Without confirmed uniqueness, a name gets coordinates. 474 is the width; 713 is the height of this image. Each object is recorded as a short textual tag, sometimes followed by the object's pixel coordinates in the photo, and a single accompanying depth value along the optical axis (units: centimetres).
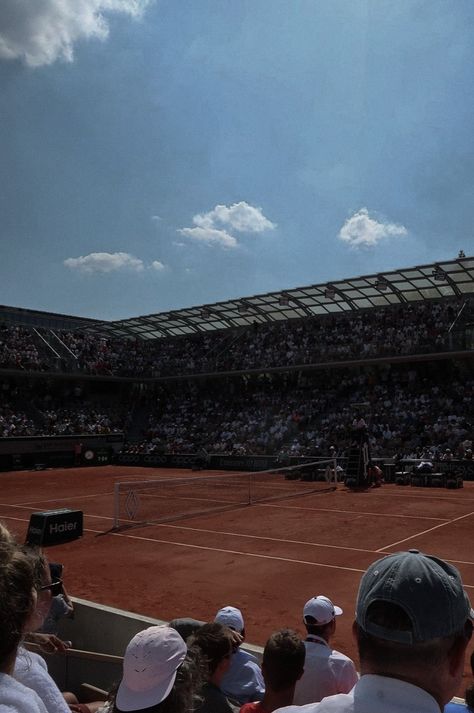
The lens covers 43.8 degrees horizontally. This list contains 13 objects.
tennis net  1880
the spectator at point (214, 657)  361
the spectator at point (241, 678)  450
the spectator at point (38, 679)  228
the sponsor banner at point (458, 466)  2794
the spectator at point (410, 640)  158
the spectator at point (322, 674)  410
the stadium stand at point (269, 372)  3481
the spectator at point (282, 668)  341
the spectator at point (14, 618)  177
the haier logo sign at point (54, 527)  1440
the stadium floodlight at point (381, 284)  3422
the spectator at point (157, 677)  240
